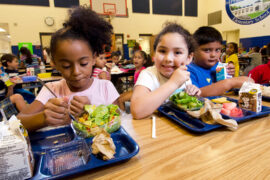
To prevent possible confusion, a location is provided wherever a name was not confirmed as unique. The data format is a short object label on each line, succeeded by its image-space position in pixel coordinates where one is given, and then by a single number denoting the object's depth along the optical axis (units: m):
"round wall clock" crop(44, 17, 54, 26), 7.40
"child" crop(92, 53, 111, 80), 2.46
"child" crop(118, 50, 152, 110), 3.64
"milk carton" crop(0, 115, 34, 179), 0.45
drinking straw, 0.74
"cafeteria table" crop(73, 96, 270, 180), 0.50
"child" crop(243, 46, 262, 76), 4.50
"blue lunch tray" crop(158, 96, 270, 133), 0.75
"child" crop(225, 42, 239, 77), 3.52
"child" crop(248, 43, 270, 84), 1.99
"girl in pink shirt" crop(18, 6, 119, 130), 0.77
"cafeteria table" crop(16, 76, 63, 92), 3.09
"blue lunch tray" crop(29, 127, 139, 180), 0.51
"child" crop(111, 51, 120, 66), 5.25
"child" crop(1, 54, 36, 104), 3.43
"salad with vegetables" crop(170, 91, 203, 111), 0.92
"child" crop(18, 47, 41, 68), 5.10
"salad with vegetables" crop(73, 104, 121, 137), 0.72
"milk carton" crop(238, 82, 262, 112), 0.88
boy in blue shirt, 1.55
